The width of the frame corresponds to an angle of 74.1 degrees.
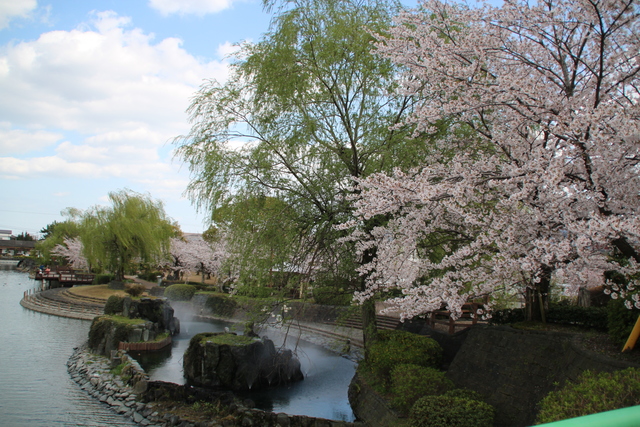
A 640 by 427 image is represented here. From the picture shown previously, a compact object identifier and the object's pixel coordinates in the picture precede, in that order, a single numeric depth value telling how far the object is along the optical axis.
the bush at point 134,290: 24.55
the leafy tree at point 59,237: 49.16
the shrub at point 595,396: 4.06
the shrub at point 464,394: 6.98
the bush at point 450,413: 6.00
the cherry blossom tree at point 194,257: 36.66
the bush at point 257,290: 9.91
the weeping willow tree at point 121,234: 30.09
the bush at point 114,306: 19.44
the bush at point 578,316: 9.45
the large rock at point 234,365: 12.01
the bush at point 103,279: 35.00
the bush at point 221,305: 26.23
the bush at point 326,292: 10.09
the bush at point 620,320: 6.40
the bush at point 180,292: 30.94
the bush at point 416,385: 7.44
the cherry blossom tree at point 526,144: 5.00
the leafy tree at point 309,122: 9.77
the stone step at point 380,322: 17.67
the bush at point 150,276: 42.00
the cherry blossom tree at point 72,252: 45.00
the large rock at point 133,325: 15.95
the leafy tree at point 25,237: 104.03
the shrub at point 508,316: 10.78
